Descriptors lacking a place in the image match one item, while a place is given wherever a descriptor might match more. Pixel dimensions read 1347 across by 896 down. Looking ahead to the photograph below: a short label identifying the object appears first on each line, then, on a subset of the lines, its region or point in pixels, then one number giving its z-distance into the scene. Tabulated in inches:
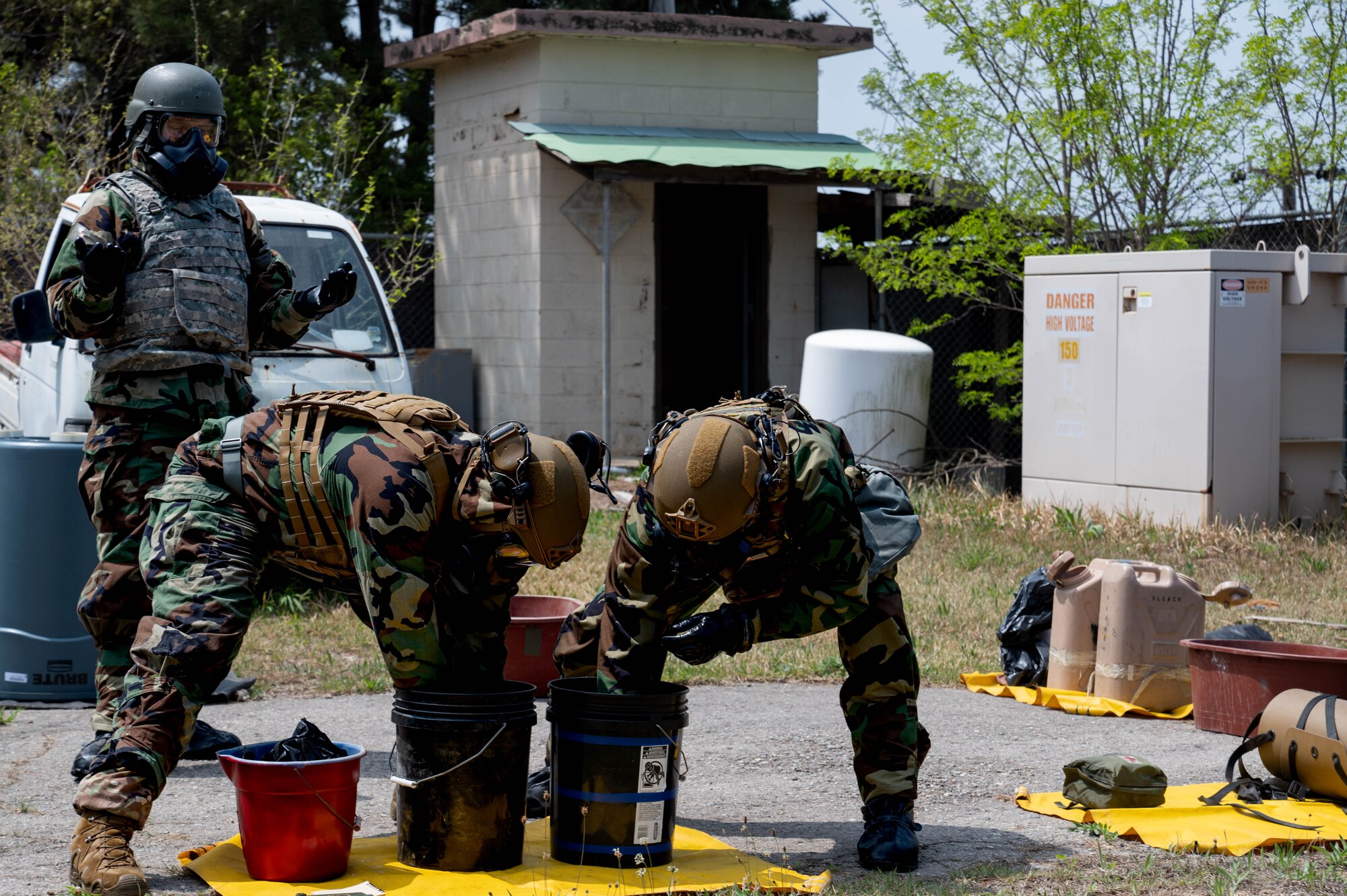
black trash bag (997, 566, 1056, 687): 288.4
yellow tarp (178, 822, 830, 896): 161.6
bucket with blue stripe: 167.6
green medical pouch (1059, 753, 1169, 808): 202.1
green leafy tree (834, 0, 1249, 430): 502.0
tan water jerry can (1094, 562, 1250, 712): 268.5
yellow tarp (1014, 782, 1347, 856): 187.6
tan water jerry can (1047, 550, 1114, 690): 275.4
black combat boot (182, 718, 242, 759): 224.2
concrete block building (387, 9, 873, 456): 558.9
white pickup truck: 305.1
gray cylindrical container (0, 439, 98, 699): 257.9
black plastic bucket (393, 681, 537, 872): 163.3
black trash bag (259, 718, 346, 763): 165.8
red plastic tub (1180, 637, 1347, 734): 234.1
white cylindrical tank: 517.7
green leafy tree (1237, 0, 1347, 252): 491.2
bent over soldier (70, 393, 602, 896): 158.2
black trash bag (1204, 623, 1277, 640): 265.6
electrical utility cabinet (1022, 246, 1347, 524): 398.9
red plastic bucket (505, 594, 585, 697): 261.0
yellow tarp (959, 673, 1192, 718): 268.2
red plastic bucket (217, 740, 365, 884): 160.9
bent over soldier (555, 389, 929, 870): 163.0
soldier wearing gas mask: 206.4
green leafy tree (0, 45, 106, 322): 547.5
